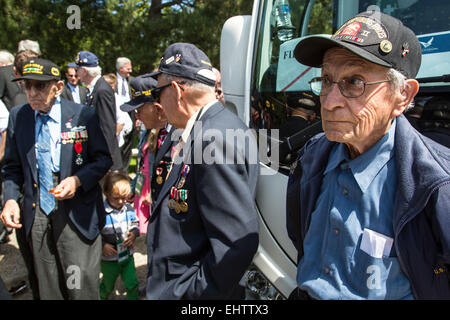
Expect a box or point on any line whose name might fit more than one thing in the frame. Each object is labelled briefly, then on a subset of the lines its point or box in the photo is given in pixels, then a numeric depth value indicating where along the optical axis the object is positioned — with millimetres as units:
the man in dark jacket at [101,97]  4242
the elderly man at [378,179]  966
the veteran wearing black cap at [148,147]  2221
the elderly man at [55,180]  2209
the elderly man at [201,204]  1358
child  2801
